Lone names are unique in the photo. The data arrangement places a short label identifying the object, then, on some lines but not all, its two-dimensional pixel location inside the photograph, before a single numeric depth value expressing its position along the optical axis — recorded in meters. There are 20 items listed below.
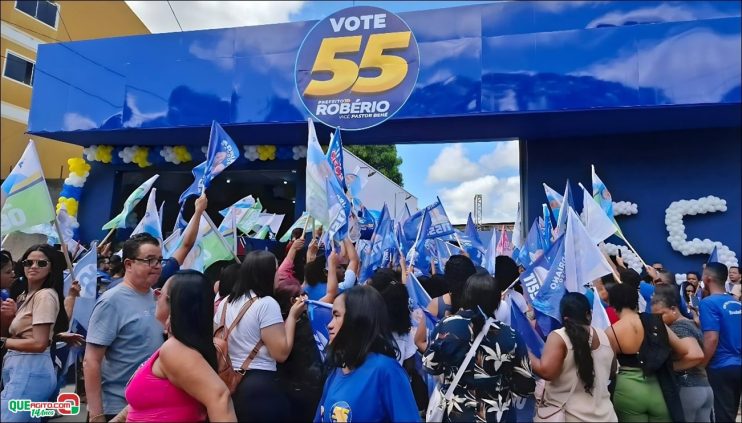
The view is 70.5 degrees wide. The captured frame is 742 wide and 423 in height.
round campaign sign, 9.80
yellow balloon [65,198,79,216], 13.09
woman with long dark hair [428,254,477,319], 4.22
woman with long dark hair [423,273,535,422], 3.15
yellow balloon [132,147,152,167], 12.86
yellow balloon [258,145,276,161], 12.03
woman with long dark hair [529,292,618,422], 3.27
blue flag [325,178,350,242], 4.57
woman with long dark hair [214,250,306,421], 3.16
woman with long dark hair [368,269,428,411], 3.87
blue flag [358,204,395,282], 6.39
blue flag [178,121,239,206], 5.19
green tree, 28.03
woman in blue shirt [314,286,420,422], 2.41
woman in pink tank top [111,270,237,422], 2.32
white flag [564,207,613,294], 4.34
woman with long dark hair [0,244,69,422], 3.37
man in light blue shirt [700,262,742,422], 4.54
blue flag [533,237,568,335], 4.04
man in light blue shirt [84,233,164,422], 3.14
